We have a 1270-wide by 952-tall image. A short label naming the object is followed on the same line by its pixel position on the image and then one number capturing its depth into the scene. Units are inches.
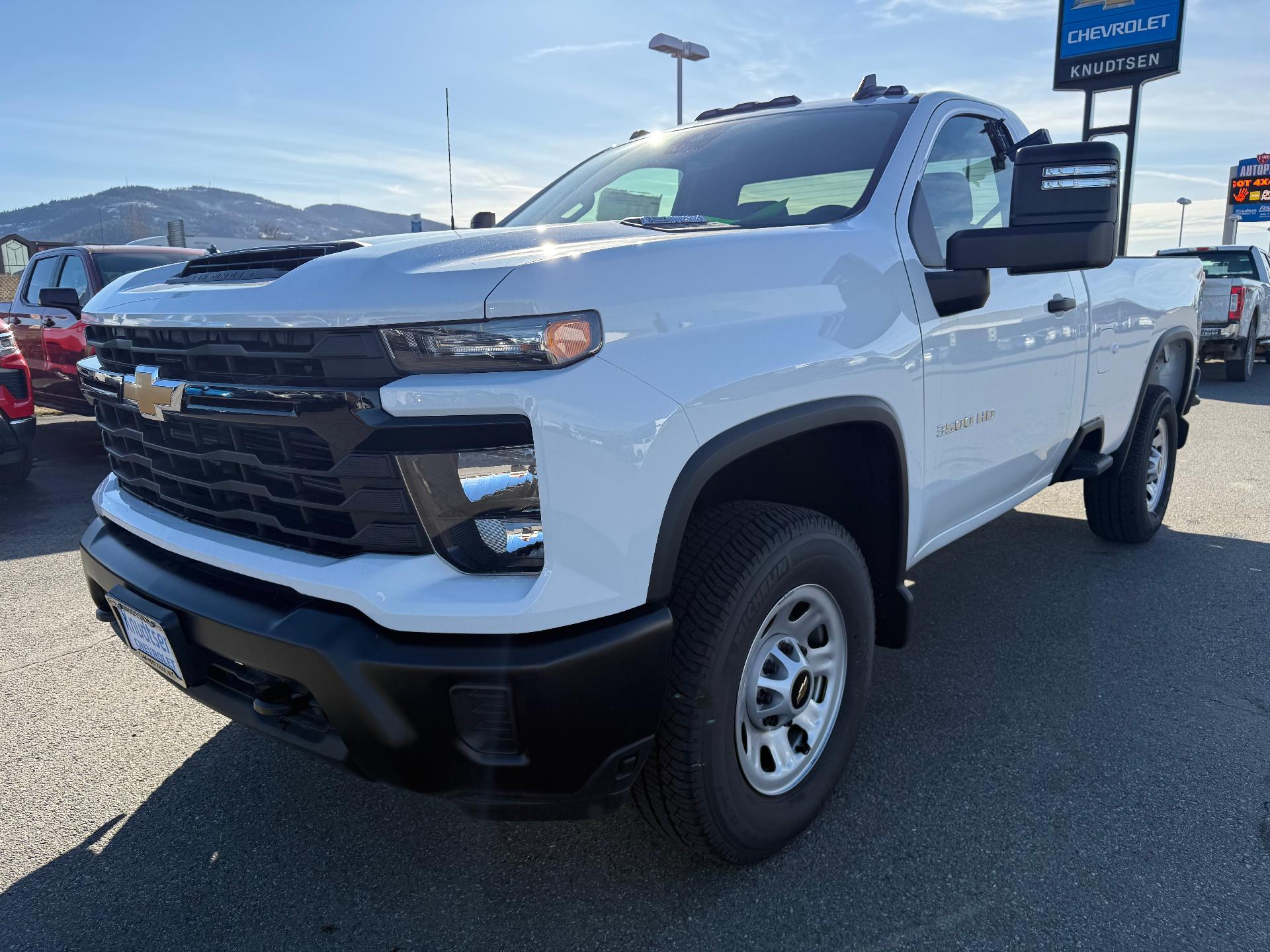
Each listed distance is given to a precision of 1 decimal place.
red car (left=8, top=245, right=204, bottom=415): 321.4
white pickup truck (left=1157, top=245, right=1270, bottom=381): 502.6
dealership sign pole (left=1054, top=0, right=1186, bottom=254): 630.5
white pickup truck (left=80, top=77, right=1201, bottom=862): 67.7
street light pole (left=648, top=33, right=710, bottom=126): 617.0
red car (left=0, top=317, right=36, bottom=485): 241.1
